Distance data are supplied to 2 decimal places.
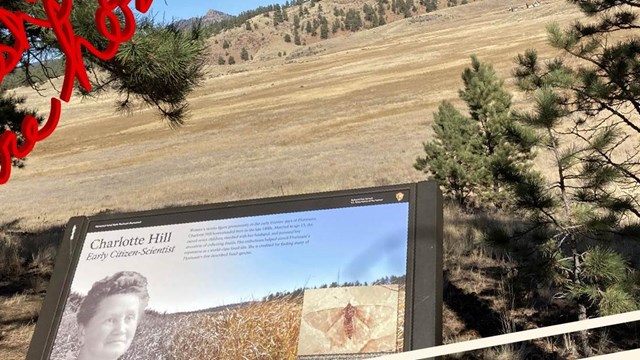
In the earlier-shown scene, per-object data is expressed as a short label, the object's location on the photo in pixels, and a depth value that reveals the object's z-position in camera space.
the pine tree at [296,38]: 152.89
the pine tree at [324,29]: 152.62
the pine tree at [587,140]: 4.52
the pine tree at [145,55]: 5.40
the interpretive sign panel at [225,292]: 2.49
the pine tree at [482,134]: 9.58
